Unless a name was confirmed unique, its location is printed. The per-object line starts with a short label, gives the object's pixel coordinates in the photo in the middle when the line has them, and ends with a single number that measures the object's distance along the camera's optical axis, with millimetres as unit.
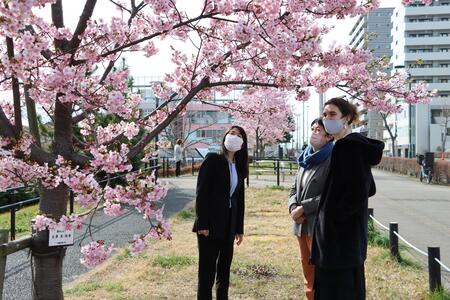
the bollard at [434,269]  4879
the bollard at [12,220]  7587
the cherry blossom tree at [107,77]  3182
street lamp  57269
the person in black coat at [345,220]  3037
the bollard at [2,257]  3145
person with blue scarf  4285
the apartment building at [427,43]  74375
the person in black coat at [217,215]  4496
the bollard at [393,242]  6691
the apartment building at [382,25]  98062
